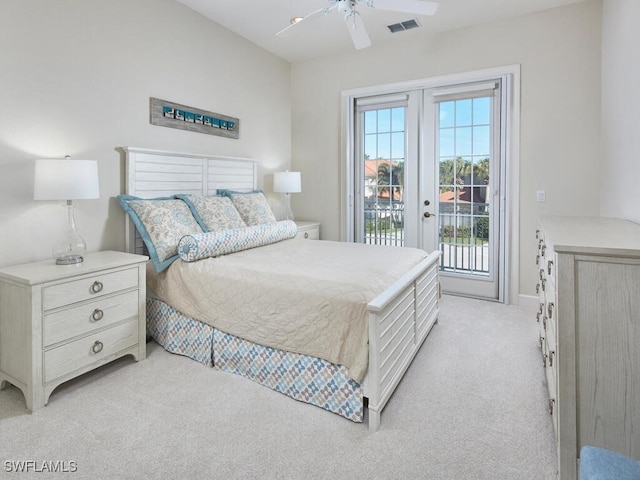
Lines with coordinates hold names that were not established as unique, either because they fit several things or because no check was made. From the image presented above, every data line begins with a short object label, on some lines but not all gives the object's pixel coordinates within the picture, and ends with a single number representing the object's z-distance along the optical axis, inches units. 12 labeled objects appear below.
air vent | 146.5
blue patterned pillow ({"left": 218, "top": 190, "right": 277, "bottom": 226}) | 140.8
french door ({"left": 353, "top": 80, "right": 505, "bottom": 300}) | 152.5
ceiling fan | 100.5
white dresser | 51.8
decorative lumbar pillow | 101.2
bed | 75.2
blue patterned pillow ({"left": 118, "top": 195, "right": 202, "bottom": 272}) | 104.2
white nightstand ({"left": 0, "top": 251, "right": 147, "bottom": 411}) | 79.1
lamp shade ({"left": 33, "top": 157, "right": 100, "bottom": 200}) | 87.5
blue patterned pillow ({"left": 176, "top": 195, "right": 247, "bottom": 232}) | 122.8
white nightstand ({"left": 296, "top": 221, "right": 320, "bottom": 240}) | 171.6
